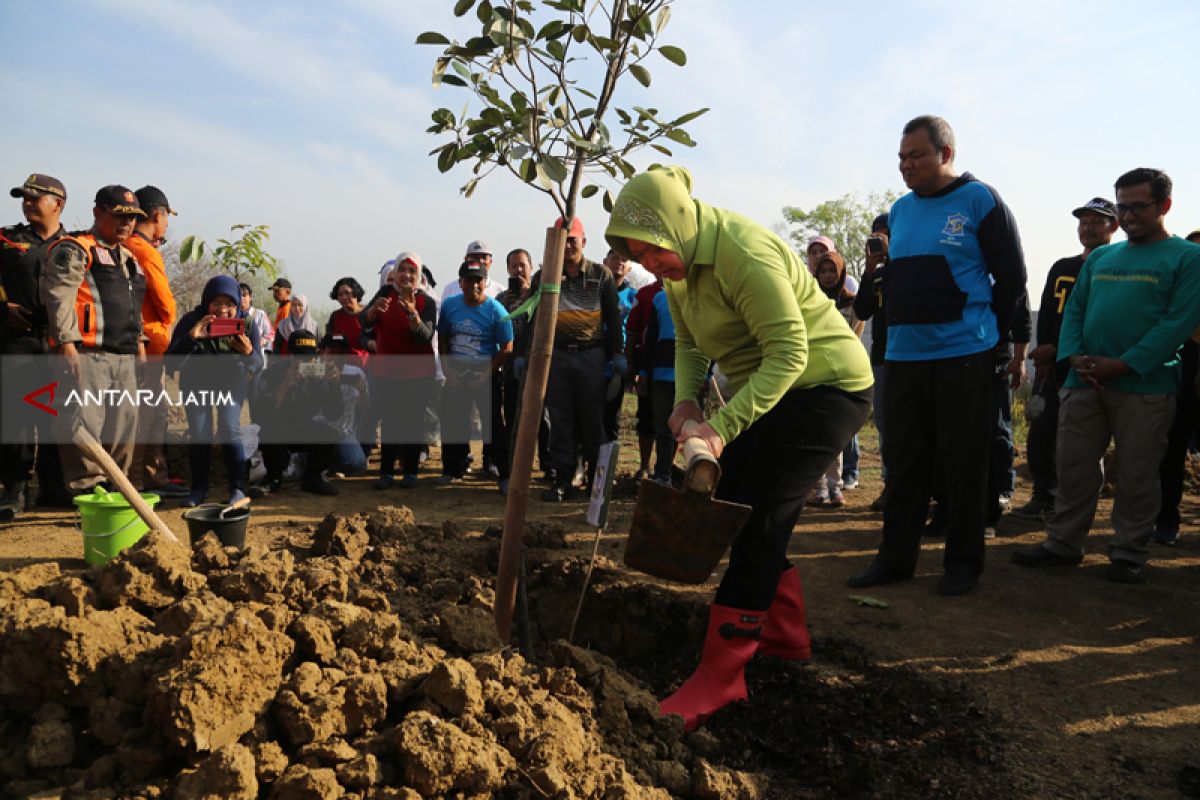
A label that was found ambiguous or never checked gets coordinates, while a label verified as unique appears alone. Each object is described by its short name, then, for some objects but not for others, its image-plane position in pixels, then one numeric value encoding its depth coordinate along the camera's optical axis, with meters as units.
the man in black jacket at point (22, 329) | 5.34
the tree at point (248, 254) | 10.30
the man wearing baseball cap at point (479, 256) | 6.77
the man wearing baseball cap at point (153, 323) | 5.78
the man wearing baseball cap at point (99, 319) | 5.01
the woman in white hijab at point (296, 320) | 8.56
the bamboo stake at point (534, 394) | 2.46
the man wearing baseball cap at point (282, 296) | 8.66
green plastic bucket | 4.11
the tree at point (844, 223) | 38.56
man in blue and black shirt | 3.80
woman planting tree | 2.37
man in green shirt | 4.05
